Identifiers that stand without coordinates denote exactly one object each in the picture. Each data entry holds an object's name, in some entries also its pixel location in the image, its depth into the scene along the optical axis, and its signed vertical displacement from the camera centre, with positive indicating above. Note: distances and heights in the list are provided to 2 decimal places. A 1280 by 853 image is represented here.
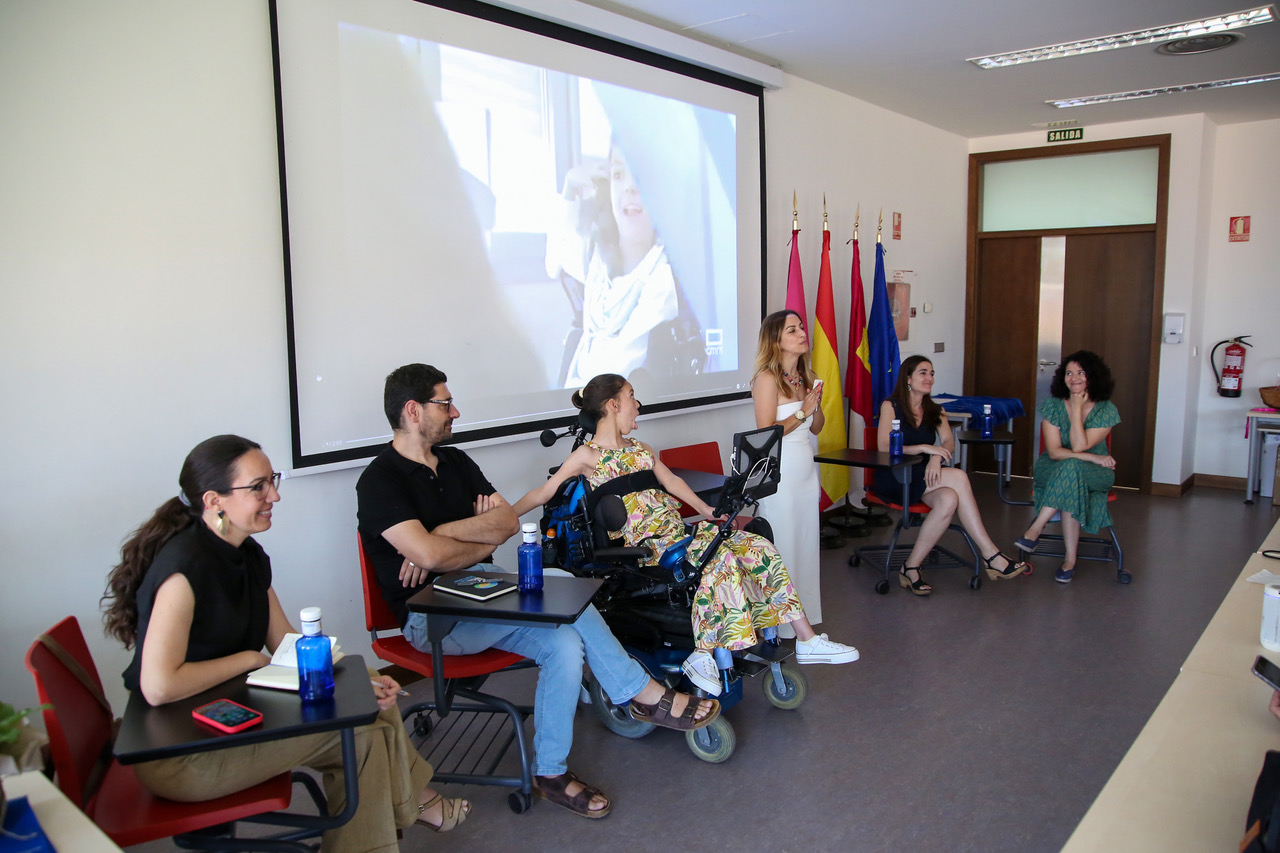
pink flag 5.41 +0.19
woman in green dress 4.92 -0.81
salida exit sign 7.39 +1.49
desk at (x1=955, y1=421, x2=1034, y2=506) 5.18 -0.75
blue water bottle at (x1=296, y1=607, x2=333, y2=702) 1.82 -0.71
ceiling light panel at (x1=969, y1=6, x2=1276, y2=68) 4.57 +1.52
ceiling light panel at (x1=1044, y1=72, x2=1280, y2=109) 5.82 +1.54
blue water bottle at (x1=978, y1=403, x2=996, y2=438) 5.32 -0.67
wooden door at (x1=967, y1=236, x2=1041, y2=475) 7.80 -0.12
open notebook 1.88 -0.76
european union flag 6.03 -0.18
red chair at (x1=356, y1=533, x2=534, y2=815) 2.64 -1.19
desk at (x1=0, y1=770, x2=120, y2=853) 1.37 -0.81
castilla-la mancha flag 5.91 -0.31
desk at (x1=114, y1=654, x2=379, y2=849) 1.64 -0.78
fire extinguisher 7.18 -0.46
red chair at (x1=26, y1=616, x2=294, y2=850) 1.75 -0.98
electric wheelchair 3.11 -0.93
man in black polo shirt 2.65 -0.77
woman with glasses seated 1.84 -0.69
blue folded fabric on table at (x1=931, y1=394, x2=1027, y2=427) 6.55 -0.70
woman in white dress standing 3.94 -0.57
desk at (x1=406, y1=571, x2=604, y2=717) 2.26 -0.76
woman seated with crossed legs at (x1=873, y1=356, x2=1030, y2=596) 4.80 -0.91
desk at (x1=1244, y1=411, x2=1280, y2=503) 6.68 -0.97
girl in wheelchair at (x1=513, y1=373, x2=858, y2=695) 3.03 -0.83
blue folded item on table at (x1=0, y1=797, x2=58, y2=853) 1.31 -0.77
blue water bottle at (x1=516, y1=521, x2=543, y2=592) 2.50 -0.70
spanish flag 5.72 -0.35
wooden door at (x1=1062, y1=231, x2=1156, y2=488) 7.35 -0.04
